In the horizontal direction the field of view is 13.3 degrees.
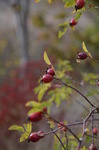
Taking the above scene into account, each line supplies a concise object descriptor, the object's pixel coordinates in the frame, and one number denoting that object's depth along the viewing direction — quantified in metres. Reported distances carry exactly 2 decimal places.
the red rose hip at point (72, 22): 0.65
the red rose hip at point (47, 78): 0.56
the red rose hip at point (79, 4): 0.56
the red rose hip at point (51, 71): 0.56
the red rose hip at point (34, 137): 0.54
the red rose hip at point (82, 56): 0.59
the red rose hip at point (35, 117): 0.55
